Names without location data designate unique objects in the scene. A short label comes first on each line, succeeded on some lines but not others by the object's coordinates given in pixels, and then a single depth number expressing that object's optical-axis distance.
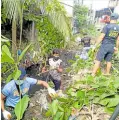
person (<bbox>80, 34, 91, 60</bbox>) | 3.08
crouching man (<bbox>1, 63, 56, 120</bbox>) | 1.53
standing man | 2.32
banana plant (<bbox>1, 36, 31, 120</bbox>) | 0.95
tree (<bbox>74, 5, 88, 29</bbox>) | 7.32
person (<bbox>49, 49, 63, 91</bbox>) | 2.42
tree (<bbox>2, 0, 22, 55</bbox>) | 2.70
